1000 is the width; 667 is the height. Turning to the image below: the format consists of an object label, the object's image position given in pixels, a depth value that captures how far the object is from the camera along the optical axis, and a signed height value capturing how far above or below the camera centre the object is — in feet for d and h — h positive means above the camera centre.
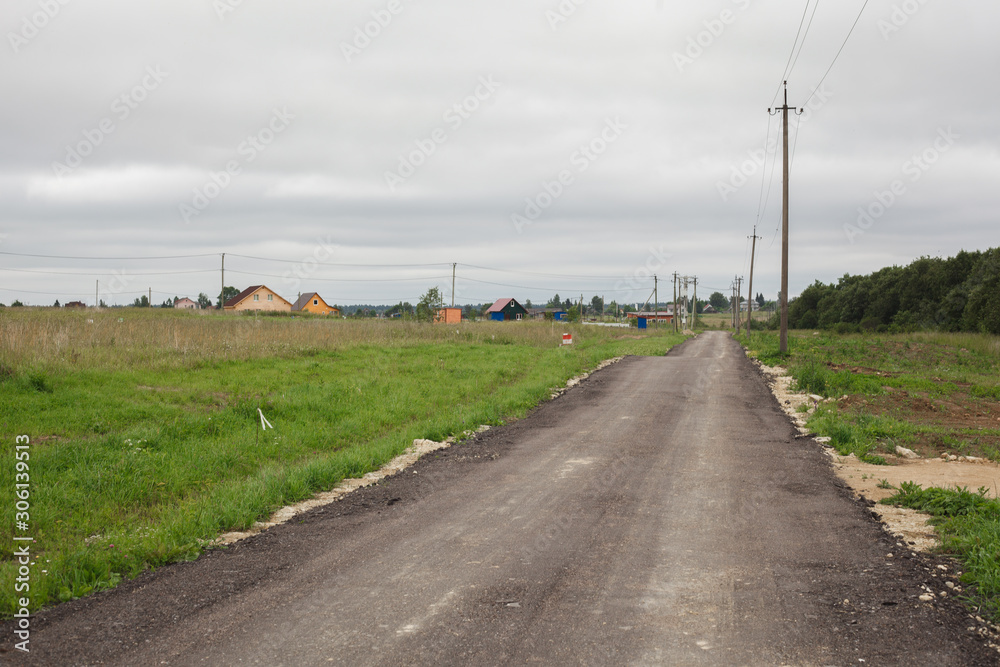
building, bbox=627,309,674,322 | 451.12 +2.82
